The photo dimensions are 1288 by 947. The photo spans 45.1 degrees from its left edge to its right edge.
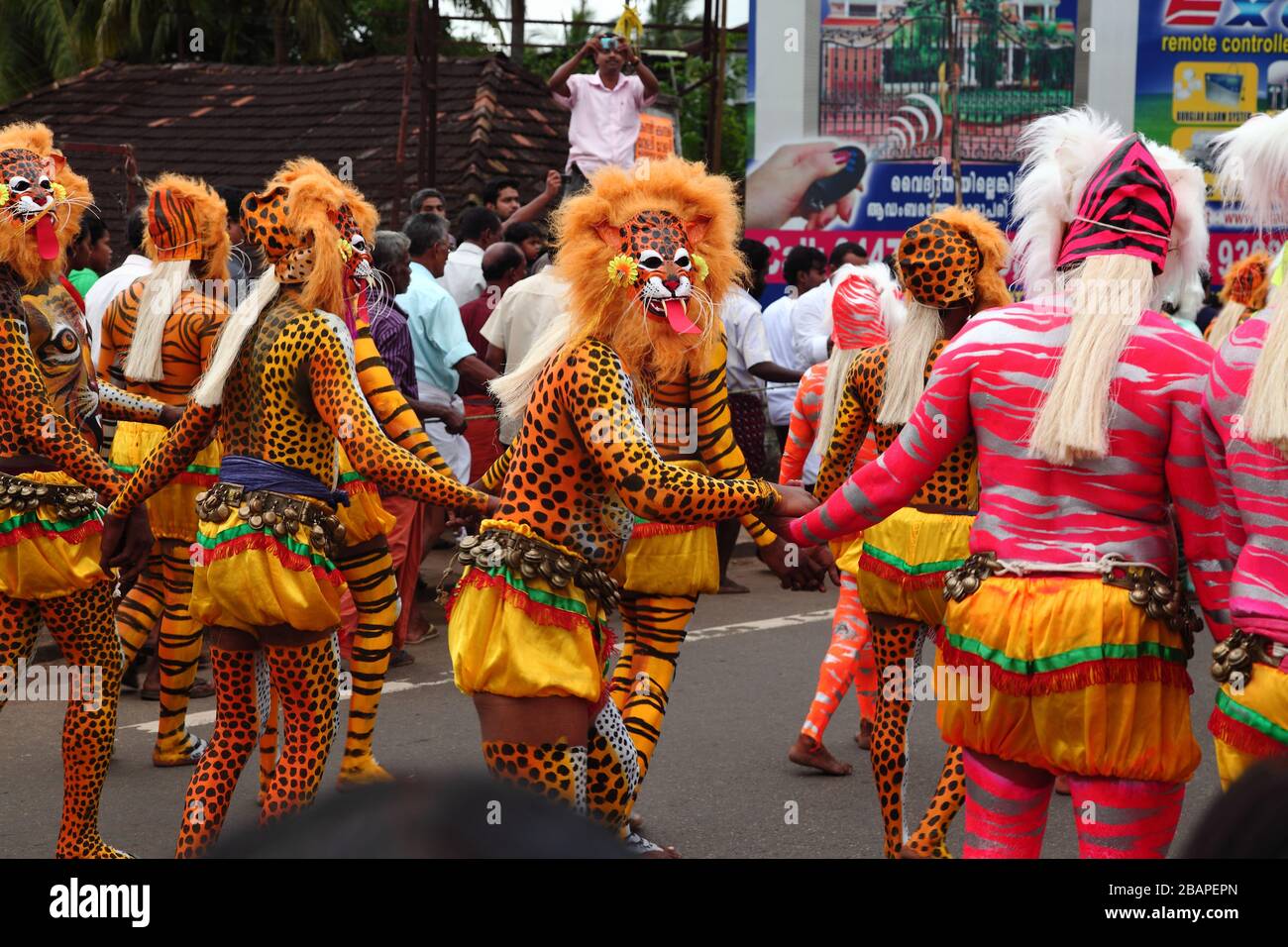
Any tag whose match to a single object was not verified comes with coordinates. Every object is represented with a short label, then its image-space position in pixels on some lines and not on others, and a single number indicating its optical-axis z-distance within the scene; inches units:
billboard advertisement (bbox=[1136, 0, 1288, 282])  665.0
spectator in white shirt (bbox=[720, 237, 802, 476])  386.0
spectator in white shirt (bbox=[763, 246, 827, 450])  422.9
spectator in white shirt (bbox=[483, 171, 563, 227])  460.8
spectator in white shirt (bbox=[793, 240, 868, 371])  412.5
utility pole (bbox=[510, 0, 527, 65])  1148.6
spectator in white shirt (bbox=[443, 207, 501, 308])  386.0
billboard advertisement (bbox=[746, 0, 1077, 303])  645.3
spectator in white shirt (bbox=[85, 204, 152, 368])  310.0
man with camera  511.5
